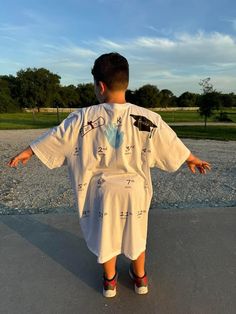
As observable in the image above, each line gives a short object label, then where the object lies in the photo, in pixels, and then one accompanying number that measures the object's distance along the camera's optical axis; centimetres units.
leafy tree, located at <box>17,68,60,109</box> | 4640
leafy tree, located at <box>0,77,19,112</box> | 4043
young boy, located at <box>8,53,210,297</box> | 166
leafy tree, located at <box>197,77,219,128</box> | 1428
